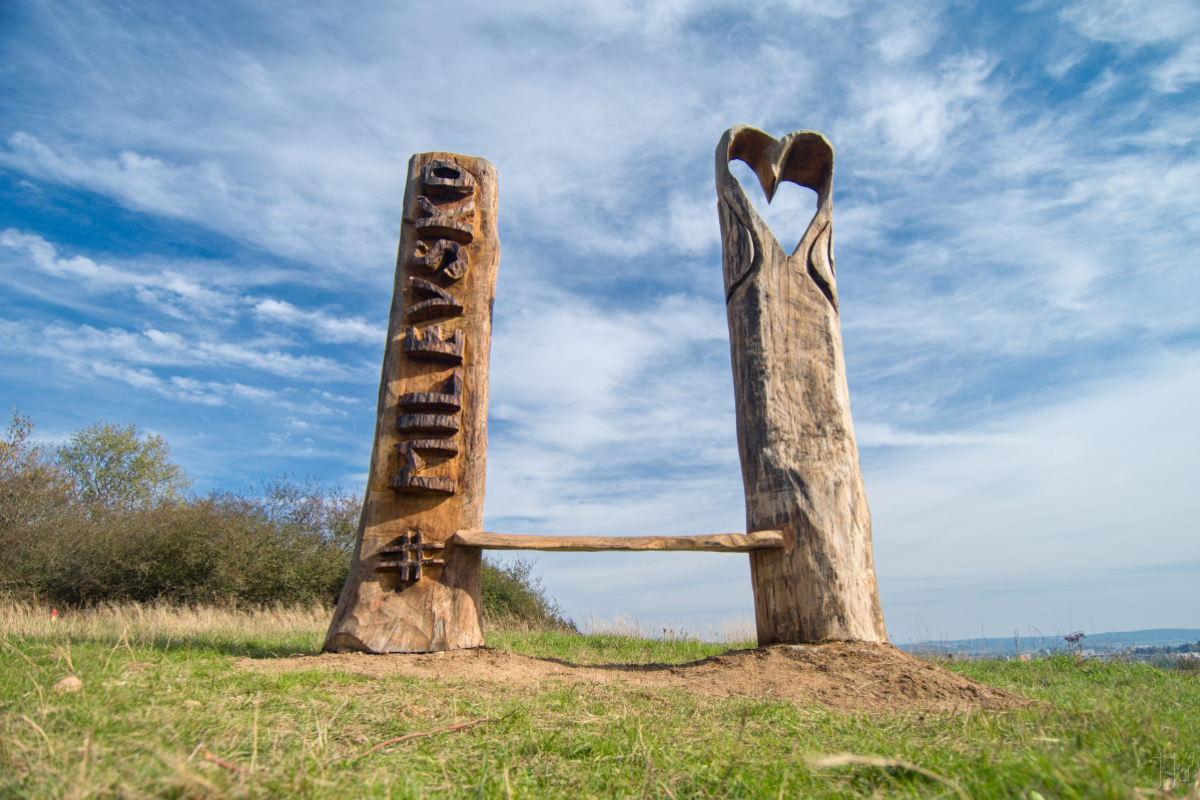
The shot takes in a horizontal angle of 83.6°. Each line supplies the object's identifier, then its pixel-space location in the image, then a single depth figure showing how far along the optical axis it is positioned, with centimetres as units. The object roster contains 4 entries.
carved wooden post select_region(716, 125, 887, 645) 481
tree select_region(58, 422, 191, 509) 2059
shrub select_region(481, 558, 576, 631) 1434
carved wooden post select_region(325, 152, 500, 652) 492
